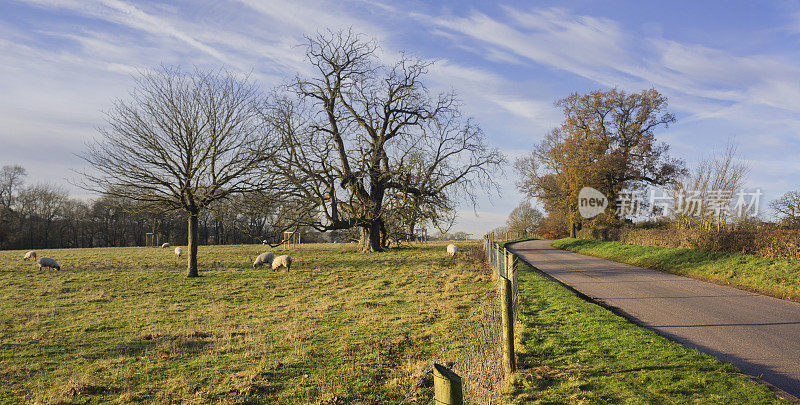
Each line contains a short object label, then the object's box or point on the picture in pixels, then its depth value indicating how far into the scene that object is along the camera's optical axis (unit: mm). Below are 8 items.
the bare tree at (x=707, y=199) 20125
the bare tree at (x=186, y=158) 19031
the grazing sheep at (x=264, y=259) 22891
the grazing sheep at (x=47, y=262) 21359
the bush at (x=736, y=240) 13875
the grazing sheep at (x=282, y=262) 21531
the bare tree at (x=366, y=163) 25578
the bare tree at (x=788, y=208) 18605
